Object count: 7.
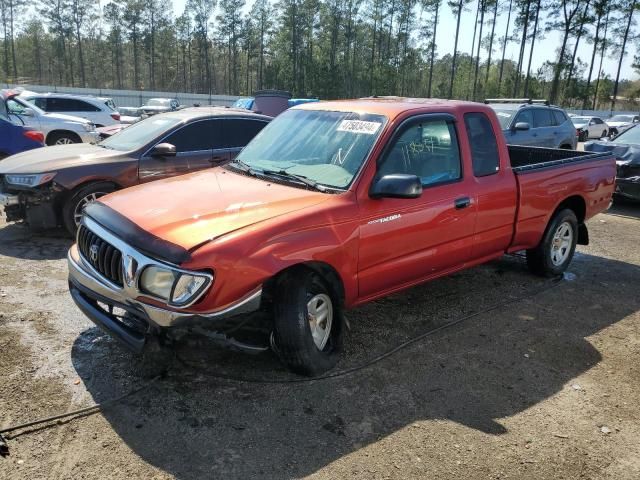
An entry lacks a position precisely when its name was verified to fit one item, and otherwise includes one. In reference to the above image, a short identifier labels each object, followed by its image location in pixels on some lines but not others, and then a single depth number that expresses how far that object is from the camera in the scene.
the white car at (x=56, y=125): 12.16
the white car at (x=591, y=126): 28.93
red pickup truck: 3.08
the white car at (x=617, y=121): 32.75
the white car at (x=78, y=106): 15.25
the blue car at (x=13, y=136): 9.41
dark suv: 11.46
